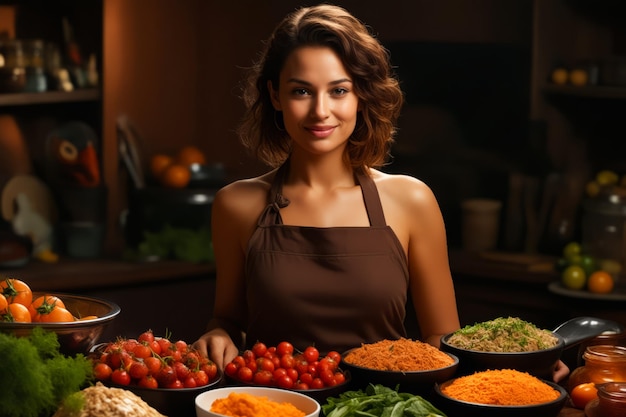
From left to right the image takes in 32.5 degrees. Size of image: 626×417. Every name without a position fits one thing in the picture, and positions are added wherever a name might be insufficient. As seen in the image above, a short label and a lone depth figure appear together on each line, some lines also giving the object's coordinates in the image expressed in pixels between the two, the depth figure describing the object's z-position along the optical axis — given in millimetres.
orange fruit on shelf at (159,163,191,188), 4867
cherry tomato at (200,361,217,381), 2094
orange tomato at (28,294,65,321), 2125
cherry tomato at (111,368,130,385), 2020
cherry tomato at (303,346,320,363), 2117
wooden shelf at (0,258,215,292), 4371
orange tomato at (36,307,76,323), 2121
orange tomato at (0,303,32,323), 2078
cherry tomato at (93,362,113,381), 2039
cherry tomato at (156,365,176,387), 2023
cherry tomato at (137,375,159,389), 2016
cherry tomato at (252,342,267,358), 2145
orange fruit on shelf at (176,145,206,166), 5055
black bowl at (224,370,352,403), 2049
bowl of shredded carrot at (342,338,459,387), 2074
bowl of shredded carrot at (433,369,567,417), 1954
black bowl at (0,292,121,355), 2049
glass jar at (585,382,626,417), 1977
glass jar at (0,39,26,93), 4461
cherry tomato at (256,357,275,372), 2096
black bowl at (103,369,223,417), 2000
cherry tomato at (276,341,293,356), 2141
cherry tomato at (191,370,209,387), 2045
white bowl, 1930
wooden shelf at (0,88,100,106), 4470
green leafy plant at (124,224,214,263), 4840
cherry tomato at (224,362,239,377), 2123
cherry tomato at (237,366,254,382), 2092
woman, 2570
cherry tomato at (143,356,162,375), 2031
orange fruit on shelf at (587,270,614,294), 4301
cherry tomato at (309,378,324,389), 2074
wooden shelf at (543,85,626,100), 4457
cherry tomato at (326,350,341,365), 2158
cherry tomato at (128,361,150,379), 2021
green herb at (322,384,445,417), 1943
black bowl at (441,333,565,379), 2158
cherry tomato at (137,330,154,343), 2125
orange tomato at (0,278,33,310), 2154
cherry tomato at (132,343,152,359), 2074
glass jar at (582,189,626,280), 4445
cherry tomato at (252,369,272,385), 2072
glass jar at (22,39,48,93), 4531
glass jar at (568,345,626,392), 2211
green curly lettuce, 1843
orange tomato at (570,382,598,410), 2146
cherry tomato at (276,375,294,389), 2061
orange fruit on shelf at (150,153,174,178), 4938
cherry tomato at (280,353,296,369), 2100
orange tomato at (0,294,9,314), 2102
